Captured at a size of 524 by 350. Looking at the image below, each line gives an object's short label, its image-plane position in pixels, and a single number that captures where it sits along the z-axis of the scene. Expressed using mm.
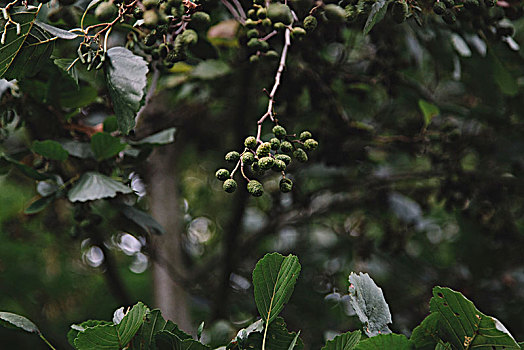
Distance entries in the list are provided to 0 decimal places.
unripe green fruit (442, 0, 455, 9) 2253
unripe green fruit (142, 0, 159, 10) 2197
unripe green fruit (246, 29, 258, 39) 2304
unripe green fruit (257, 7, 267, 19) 2272
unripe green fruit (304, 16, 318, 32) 2260
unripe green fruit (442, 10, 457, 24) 2267
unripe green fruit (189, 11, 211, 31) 2246
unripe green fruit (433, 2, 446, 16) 2241
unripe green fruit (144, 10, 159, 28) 2192
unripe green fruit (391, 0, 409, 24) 2228
